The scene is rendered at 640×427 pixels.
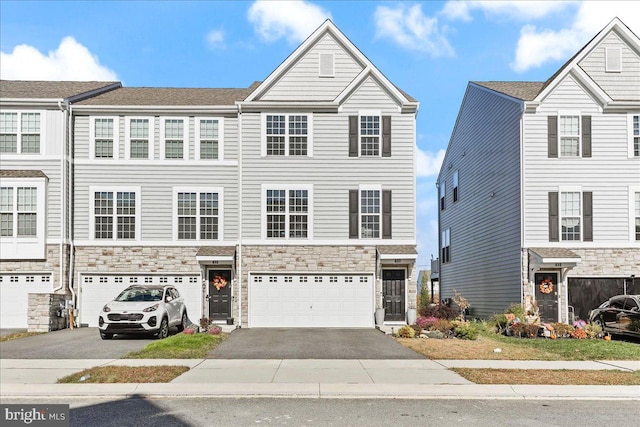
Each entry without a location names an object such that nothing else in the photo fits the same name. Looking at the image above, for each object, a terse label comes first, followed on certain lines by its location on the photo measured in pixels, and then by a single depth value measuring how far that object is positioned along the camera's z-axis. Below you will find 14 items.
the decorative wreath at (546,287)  24.34
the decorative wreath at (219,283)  25.06
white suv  19.69
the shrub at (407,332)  20.61
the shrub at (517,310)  22.11
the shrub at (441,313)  24.48
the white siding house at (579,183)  24.27
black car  19.94
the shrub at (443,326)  20.69
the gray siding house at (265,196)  24.73
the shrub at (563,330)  20.14
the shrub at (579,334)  19.84
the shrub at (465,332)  19.61
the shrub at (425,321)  21.38
